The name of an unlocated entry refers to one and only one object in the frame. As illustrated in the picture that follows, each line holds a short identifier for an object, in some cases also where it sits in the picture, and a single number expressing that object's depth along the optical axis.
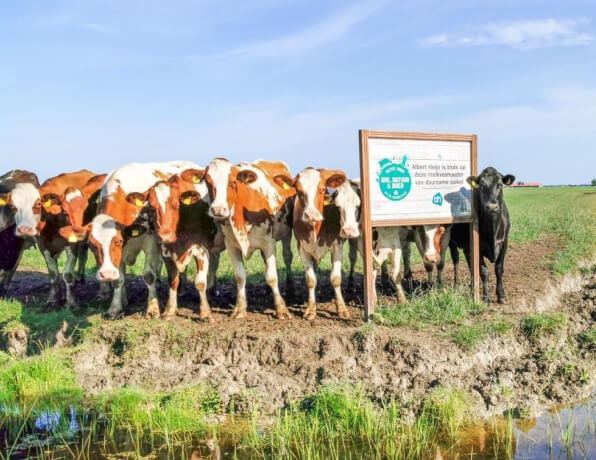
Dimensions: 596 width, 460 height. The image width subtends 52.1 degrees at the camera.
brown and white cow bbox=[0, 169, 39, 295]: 11.92
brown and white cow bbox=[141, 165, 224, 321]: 9.24
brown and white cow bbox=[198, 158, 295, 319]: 8.97
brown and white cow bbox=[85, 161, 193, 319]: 9.16
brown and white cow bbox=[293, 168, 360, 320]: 8.81
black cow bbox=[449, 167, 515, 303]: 9.49
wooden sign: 8.77
